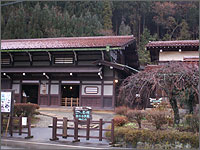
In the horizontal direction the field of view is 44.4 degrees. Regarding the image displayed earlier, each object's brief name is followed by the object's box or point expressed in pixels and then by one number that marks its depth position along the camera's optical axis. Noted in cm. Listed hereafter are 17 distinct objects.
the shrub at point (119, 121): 1201
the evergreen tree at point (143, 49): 3741
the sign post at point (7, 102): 1062
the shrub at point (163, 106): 1491
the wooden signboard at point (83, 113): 1262
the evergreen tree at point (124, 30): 4412
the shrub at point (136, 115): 1067
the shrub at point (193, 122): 959
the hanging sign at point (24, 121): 1165
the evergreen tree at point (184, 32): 4159
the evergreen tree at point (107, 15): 4526
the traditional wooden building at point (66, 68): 1959
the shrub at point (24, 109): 1391
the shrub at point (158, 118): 1003
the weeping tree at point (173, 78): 1012
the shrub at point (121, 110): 1614
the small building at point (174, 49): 2027
